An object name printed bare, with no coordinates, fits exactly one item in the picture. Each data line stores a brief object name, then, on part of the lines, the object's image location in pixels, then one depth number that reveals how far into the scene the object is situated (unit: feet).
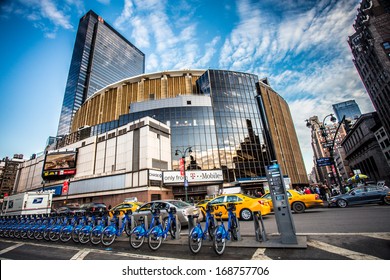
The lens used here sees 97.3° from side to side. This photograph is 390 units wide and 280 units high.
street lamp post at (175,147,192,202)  70.12
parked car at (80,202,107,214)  66.31
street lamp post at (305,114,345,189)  56.07
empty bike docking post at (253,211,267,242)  17.12
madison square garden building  104.27
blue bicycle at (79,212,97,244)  23.66
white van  55.42
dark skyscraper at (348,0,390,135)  152.46
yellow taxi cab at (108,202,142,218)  44.90
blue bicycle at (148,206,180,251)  17.99
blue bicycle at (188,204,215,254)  15.87
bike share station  15.43
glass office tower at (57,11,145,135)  343.26
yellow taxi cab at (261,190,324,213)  36.99
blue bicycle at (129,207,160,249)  19.13
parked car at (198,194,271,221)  32.54
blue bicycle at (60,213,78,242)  26.20
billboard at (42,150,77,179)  120.48
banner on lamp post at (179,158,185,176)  73.45
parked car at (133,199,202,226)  28.86
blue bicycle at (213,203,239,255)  14.97
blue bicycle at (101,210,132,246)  21.59
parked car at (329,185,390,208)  38.75
